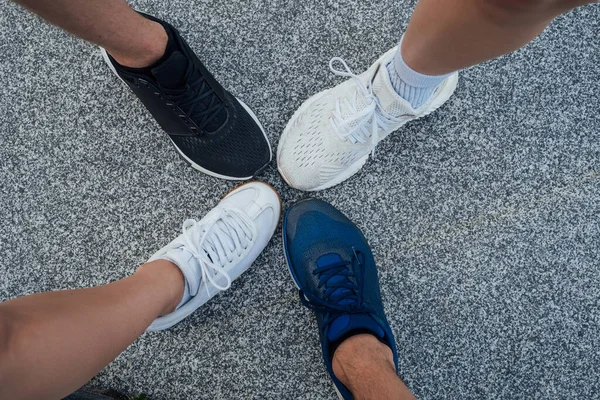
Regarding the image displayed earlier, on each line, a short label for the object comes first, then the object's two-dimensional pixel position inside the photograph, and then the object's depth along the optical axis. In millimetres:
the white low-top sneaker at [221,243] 766
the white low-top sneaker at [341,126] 738
